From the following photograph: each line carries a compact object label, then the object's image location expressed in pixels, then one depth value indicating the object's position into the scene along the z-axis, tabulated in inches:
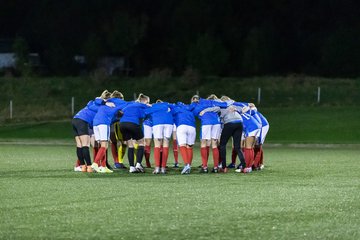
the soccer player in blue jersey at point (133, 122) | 1057.5
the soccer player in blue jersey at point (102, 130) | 1047.6
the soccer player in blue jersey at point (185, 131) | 1040.2
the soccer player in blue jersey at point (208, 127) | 1056.8
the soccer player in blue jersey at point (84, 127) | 1074.7
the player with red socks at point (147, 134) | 1106.1
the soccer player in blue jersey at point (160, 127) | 1047.6
